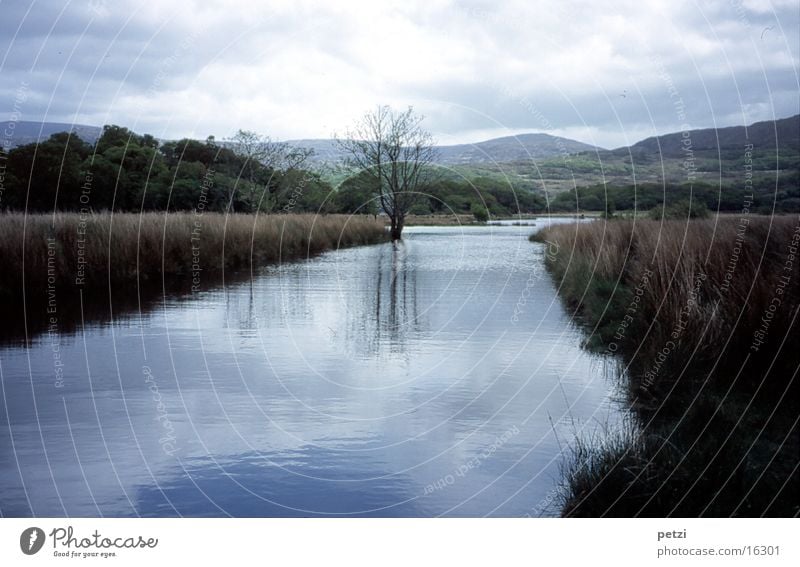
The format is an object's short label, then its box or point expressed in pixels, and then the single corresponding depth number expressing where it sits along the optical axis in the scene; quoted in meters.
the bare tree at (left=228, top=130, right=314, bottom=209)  31.45
